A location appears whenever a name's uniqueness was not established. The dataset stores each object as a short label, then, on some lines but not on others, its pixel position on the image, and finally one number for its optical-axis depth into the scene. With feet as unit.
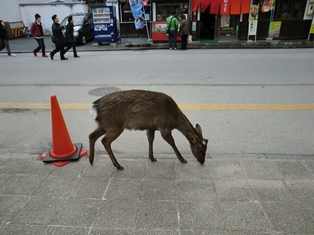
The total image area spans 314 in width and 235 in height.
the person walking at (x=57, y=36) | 38.19
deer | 11.12
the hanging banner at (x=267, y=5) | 50.51
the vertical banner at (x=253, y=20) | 51.44
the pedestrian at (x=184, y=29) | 46.76
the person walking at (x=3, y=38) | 42.27
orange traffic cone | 12.53
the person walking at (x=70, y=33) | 40.40
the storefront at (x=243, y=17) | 51.70
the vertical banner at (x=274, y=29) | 53.83
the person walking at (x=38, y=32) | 41.52
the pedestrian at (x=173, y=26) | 48.01
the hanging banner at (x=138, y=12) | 54.24
